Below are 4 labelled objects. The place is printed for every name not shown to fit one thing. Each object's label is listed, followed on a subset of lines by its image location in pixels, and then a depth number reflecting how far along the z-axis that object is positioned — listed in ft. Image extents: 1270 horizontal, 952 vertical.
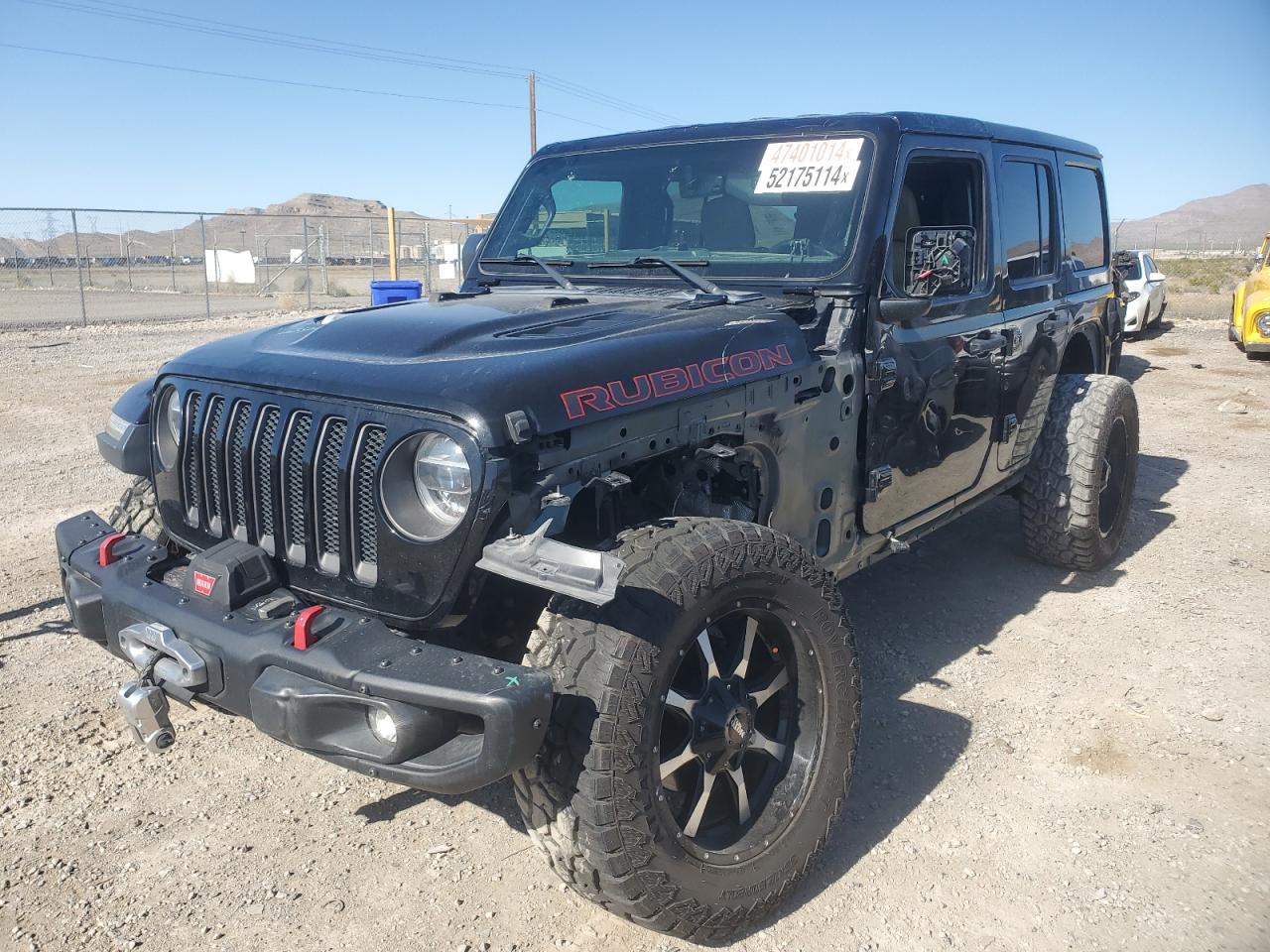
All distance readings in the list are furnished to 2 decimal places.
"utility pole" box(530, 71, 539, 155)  97.91
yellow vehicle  43.14
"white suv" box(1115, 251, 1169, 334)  50.83
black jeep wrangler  7.50
